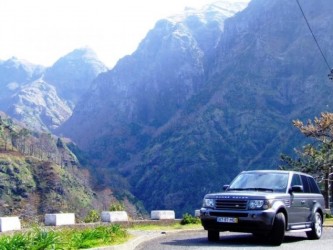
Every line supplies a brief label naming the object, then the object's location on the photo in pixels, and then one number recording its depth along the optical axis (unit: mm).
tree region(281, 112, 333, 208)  38812
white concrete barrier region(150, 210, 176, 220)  20453
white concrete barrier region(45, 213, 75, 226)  15106
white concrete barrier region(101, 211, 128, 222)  18078
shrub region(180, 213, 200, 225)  20233
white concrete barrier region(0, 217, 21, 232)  12883
